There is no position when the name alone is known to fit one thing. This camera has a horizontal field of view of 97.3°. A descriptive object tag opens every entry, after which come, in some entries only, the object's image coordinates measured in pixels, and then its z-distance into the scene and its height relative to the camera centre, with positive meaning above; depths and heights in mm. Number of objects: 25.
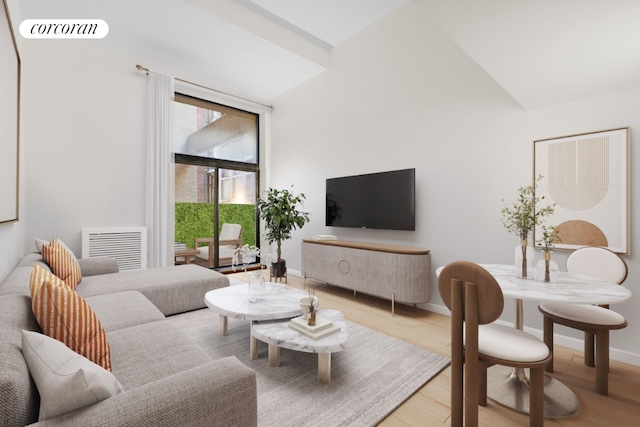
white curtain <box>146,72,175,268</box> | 4008 +618
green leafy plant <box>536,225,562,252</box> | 1692 -159
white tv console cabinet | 2854 -587
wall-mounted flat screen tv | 3219 +196
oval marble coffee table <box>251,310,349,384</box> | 1623 -747
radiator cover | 3584 -406
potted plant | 4188 -39
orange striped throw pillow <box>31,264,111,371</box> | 1100 -433
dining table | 1345 -382
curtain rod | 3903 +2040
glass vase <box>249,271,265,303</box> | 2275 -576
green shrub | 4574 -73
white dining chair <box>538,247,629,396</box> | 1636 -589
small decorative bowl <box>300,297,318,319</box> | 1854 -594
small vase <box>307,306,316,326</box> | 1794 -651
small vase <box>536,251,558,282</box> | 1665 -315
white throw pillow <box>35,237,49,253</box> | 2605 -284
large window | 4574 +669
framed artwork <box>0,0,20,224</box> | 1679 +634
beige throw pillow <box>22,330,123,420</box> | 711 -436
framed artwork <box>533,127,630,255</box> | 2031 +246
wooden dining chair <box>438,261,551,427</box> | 1243 -609
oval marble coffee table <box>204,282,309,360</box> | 1956 -671
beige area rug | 1467 -1027
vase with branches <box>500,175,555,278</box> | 1744 -112
